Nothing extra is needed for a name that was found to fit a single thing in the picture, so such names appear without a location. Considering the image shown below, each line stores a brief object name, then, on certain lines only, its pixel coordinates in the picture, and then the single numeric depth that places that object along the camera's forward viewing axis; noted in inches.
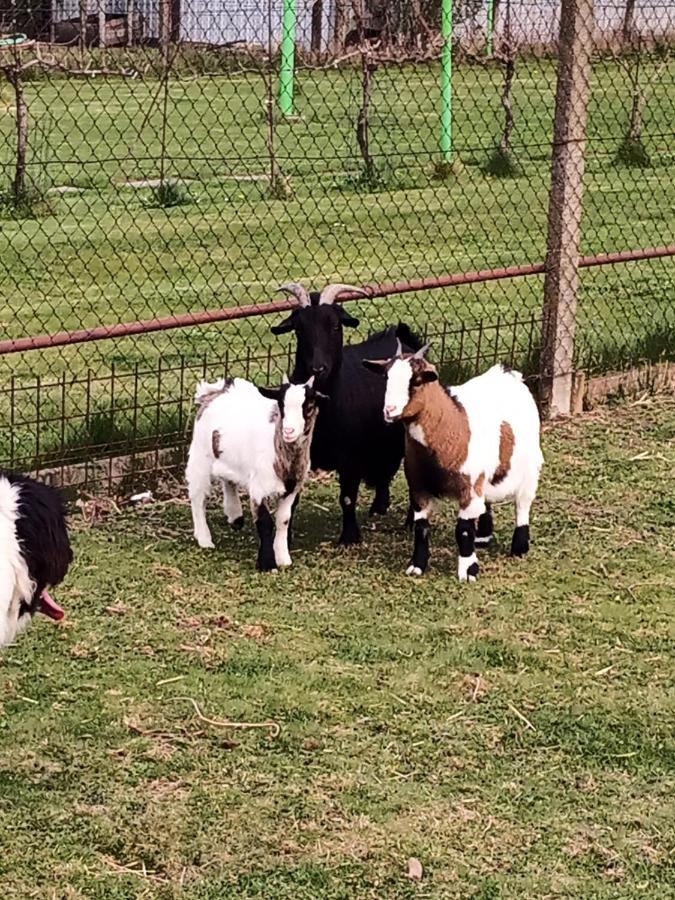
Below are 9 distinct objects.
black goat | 240.8
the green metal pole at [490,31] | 424.0
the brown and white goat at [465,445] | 222.8
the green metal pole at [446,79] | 459.0
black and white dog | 166.9
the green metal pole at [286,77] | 442.0
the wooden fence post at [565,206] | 304.0
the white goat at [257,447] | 225.8
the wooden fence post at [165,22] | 321.7
